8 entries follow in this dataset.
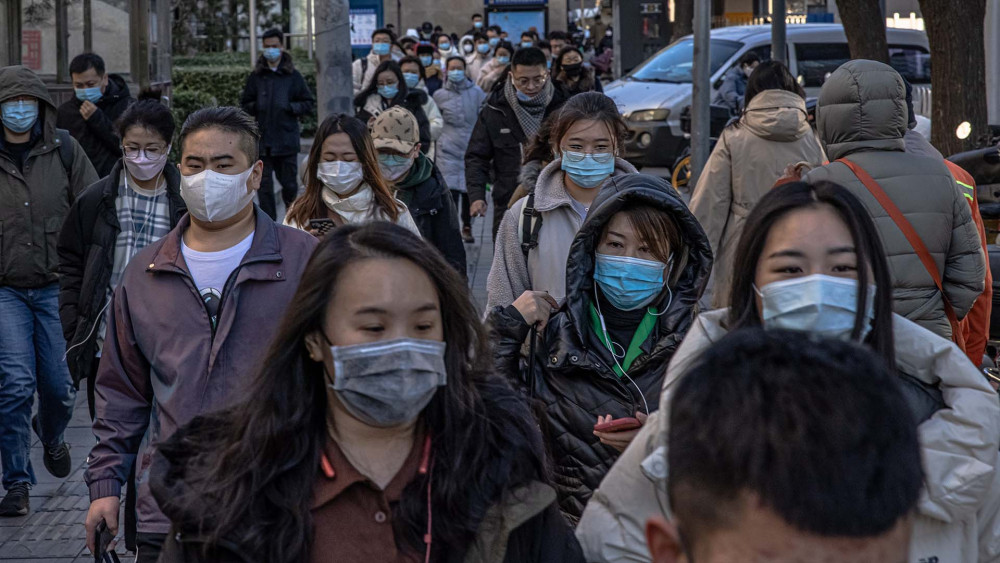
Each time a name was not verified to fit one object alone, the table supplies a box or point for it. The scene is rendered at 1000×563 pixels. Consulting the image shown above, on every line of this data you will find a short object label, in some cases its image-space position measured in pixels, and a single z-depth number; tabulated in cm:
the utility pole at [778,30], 1538
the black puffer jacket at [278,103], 1342
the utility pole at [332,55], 957
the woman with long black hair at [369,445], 244
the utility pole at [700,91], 1229
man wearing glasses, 1006
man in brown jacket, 379
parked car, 1881
